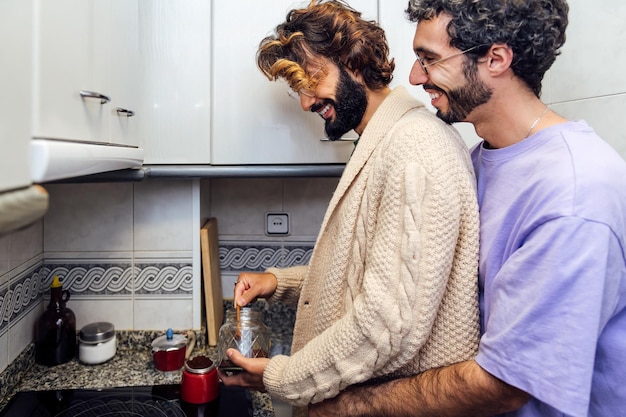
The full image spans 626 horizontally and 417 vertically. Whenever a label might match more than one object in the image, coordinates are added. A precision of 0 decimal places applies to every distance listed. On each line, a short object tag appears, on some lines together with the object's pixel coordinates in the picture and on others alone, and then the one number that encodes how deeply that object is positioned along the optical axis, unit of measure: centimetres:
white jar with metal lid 134
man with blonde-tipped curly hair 72
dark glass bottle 132
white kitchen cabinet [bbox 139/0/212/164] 122
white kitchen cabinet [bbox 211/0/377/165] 124
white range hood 58
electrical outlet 159
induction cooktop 112
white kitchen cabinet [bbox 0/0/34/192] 51
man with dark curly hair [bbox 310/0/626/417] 63
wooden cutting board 141
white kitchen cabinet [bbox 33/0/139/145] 64
